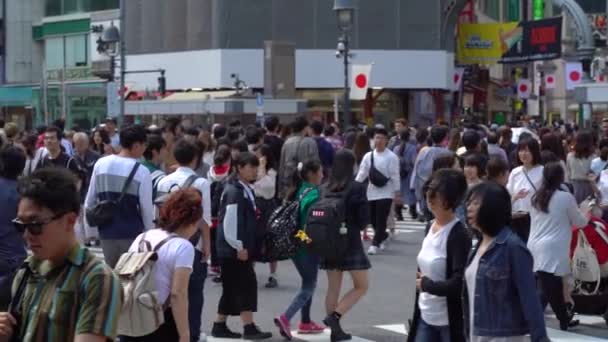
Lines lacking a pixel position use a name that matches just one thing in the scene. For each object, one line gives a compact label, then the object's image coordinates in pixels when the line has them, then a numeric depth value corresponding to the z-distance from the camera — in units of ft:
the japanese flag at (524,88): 187.83
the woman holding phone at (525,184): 39.99
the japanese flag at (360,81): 101.24
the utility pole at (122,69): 124.01
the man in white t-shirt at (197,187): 33.81
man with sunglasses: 14.38
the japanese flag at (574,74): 110.98
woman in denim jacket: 21.48
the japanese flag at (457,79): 186.50
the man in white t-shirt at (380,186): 58.75
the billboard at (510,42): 170.19
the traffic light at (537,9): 259.19
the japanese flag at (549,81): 199.69
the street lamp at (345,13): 97.66
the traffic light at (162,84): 144.66
